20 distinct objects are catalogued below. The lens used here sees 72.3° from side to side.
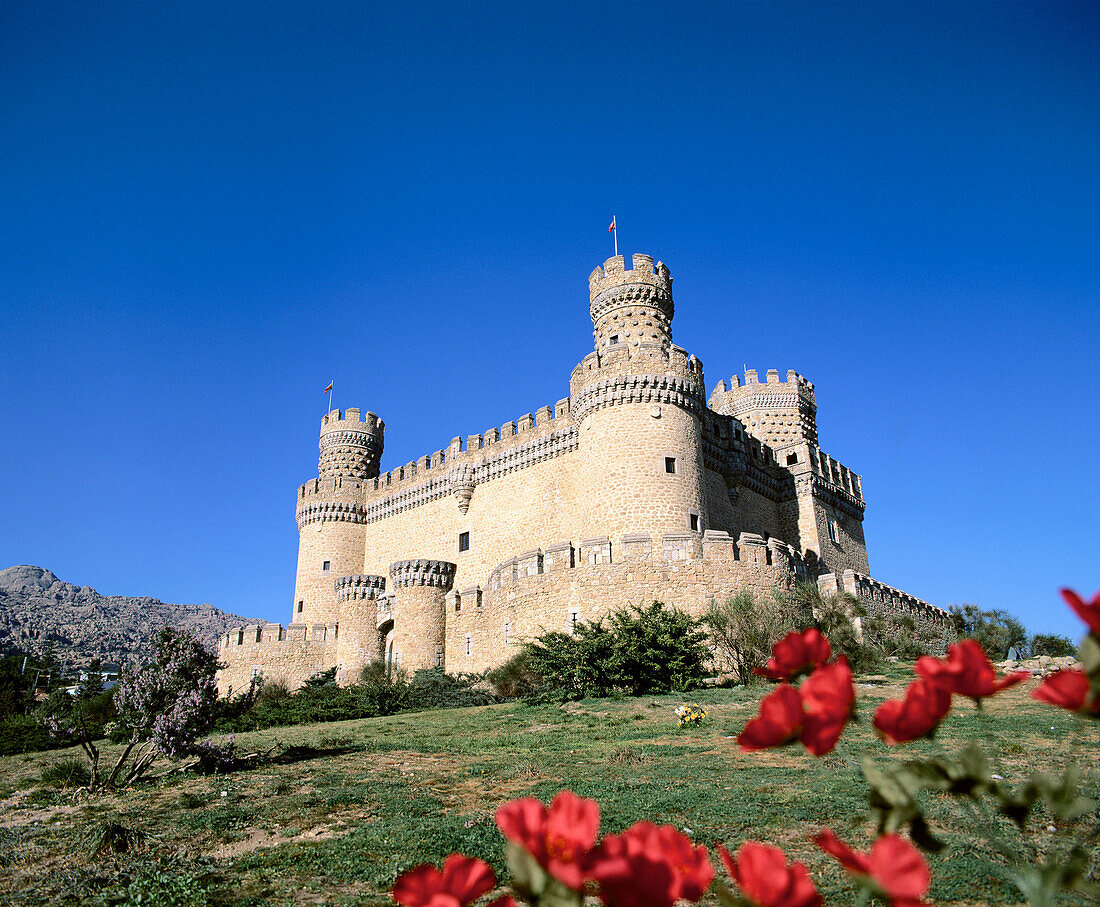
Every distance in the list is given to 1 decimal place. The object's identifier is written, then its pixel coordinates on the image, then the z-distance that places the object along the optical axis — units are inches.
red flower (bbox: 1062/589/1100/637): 69.2
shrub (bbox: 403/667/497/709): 816.9
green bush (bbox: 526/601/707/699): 677.9
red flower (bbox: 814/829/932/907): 59.3
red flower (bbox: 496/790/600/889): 65.2
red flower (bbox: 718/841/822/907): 61.2
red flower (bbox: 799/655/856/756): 70.2
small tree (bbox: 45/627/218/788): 400.8
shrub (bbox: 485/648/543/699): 807.7
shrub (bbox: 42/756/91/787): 409.4
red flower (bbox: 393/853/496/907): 66.9
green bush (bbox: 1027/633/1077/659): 933.8
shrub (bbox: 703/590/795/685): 716.0
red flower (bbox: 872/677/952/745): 71.6
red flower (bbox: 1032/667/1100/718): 70.4
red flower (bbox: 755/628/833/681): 87.1
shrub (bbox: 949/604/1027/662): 976.3
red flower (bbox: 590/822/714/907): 62.2
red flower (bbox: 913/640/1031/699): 75.7
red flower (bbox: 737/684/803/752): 71.9
